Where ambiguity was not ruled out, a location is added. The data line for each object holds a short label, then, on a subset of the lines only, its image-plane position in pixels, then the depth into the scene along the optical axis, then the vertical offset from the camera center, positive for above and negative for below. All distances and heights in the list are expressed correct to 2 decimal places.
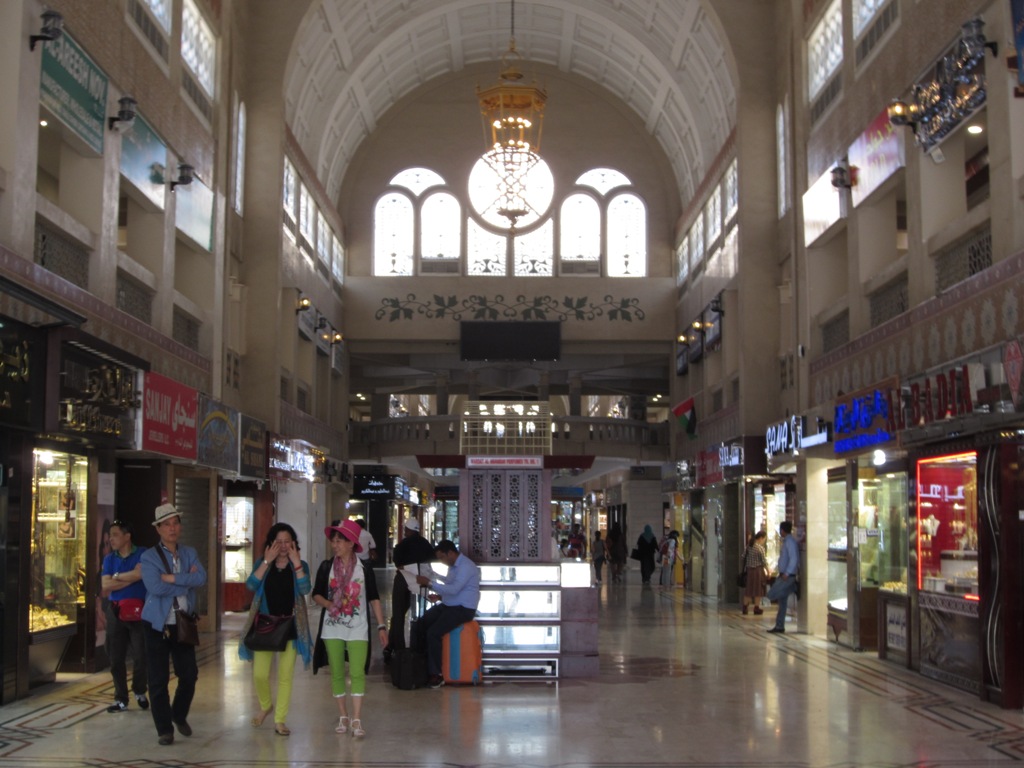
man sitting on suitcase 10.56 -0.94
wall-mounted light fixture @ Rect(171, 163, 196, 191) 15.28 +3.83
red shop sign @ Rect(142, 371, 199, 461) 12.70 +0.82
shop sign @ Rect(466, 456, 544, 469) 11.69 +0.31
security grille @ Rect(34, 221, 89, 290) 11.46 +2.24
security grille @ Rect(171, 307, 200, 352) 16.16 +2.13
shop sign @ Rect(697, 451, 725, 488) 21.72 +0.47
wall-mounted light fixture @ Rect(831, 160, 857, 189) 14.80 +3.73
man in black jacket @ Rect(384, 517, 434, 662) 11.59 -0.59
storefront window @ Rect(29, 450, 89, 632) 10.65 -0.39
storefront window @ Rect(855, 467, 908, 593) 12.61 -0.35
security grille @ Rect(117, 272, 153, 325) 14.04 +2.21
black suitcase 10.30 -1.41
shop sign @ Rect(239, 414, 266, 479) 17.73 +0.67
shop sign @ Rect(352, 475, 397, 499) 31.88 +0.18
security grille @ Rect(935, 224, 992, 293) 11.10 +2.17
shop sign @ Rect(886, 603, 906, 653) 12.29 -1.29
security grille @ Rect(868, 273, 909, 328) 13.77 +2.17
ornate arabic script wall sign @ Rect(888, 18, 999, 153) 10.65 +3.66
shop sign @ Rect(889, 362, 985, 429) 9.69 +0.82
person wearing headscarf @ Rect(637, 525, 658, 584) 28.33 -1.29
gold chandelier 19.69 +5.67
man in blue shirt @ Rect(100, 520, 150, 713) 8.88 -0.82
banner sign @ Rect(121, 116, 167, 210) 13.54 +3.66
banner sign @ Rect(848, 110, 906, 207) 13.32 +3.70
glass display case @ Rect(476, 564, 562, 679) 10.95 -1.06
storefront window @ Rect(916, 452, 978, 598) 10.70 -0.24
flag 25.11 +1.56
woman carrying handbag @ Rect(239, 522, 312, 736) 7.98 -0.74
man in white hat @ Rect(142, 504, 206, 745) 7.77 -0.73
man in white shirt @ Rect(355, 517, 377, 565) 11.64 -0.55
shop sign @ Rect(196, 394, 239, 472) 15.19 +0.74
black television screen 28.73 +3.52
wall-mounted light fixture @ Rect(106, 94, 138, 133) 12.79 +3.80
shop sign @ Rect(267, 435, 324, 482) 19.95 +0.59
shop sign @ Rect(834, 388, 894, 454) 12.10 +0.75
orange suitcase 10.66 -1.34
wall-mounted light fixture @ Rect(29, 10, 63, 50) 10.48 +3.82
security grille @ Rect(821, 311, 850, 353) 16.03 +2.10
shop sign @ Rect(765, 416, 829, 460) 14.60 +0.73
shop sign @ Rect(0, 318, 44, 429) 9.32 +0.89
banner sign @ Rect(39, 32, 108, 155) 10.97 +3.68
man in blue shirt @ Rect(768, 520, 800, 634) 16.20 -0.98
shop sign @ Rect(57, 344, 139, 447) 10.45 +0.85
